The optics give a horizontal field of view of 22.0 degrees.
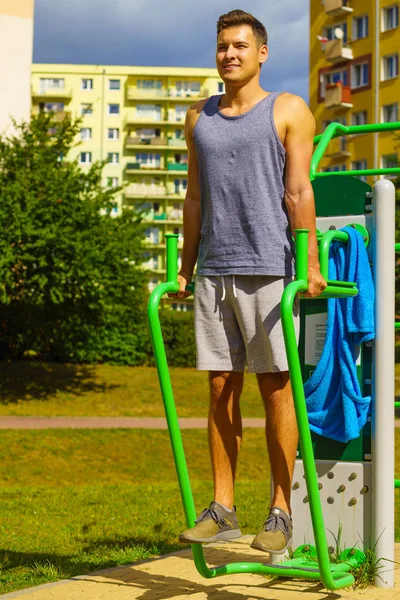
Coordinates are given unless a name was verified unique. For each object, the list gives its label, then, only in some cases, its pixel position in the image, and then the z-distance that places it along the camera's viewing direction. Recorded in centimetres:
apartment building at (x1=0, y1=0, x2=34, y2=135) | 3095
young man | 446
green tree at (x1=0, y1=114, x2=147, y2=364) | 2369
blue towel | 514
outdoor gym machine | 468
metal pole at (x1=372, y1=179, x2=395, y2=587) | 527
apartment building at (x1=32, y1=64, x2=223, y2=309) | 9619
